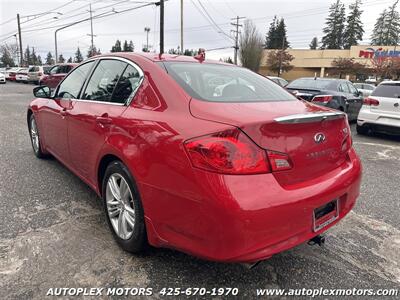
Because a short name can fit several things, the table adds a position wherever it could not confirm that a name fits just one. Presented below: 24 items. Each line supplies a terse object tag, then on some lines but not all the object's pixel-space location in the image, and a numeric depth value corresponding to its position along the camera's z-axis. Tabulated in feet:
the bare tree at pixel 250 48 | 169.27
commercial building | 163.84
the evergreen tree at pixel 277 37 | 245.73
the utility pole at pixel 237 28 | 168.47
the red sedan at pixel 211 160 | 5.78
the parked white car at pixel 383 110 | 23.00
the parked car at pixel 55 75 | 57.62
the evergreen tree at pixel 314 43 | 293.64
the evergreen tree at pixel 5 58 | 263.29
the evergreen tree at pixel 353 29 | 236.02
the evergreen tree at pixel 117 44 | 300.44
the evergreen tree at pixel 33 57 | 307.68
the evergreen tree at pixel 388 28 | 228.63
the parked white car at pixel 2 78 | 89.54
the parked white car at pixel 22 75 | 90.53
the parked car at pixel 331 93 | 26.56
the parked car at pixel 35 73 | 81.56
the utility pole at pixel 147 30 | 196.34
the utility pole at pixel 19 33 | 137.53
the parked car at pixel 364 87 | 64.17
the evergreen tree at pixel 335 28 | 241.55
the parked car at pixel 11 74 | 98.35
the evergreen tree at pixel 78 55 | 325.83
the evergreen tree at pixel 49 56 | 384.27
